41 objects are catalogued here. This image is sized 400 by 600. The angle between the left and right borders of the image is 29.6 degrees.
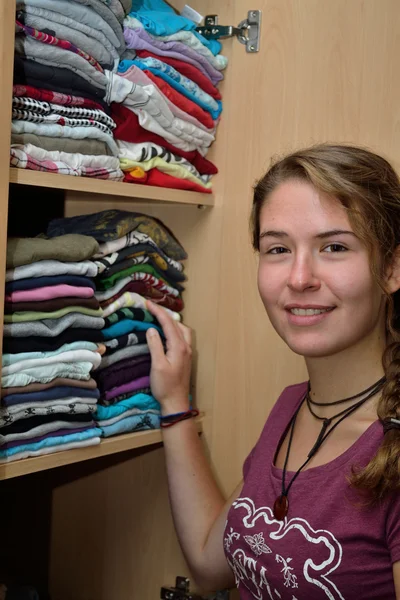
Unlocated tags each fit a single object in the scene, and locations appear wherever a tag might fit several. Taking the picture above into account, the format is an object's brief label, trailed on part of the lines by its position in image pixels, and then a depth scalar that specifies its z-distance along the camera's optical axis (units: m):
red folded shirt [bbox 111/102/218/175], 1.41
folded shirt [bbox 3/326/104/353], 1.24
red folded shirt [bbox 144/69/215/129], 1.45
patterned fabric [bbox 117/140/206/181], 1.43
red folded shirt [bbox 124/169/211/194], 1.45
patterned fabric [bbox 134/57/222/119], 1.43
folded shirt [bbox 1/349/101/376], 1.24
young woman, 1.08
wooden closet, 1.42
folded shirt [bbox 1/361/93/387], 1.23
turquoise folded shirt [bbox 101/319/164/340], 1.44
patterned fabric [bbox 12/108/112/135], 1.21
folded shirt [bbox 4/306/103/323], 1.24
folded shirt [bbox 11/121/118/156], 1.21
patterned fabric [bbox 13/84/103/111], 1.20
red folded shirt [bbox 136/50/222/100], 1.46
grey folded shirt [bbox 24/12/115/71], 1.21
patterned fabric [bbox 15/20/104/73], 1.18
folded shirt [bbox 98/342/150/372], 1.44
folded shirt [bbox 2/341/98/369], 1.23
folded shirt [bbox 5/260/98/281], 1.24
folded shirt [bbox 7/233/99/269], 1.24
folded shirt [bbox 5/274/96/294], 1.24
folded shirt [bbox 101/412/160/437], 1.43
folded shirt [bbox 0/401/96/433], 1.23
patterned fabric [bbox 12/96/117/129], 1.20
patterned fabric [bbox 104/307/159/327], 1.46
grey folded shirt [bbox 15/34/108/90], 1.20
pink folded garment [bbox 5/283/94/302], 1.24
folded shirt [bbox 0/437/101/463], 1.24
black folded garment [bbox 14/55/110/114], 1.21
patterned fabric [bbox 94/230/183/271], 1.44
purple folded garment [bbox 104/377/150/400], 1.45
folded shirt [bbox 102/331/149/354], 1.45
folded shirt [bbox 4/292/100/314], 1.23
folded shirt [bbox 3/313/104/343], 1.24
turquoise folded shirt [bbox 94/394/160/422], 1.42
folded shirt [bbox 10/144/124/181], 1.20
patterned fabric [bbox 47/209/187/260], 1.44
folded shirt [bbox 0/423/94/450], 1.25
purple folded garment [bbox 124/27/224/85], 1.41
